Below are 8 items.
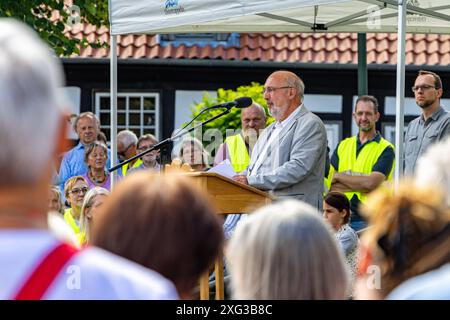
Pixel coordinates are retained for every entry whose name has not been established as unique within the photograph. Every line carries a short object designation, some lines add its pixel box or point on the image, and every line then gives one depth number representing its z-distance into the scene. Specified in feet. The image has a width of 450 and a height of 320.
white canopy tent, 34.22
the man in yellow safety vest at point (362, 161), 40.97
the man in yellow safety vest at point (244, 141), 42.45
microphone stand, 33.18
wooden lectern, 31.55
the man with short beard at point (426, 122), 38.58
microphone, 33.79
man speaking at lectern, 35.57
